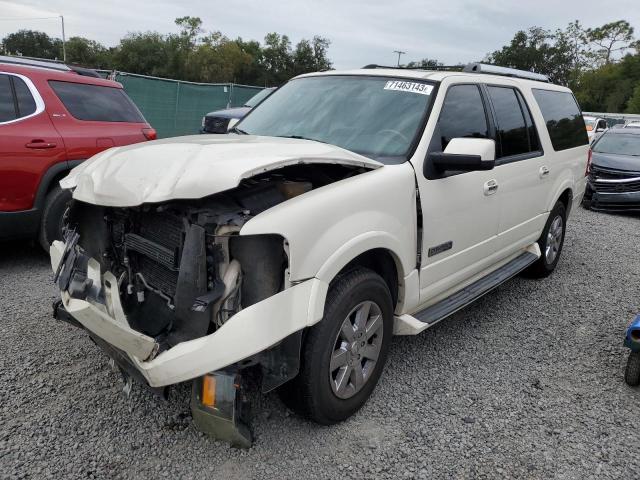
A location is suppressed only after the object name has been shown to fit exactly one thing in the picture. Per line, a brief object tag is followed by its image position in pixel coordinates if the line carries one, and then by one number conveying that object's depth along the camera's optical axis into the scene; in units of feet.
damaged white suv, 7.46
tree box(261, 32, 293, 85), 223.71
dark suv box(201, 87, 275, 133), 29.43
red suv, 15.16
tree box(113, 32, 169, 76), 218.59
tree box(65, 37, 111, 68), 238.48
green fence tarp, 45.70
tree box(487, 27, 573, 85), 227.20
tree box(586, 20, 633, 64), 237.25
